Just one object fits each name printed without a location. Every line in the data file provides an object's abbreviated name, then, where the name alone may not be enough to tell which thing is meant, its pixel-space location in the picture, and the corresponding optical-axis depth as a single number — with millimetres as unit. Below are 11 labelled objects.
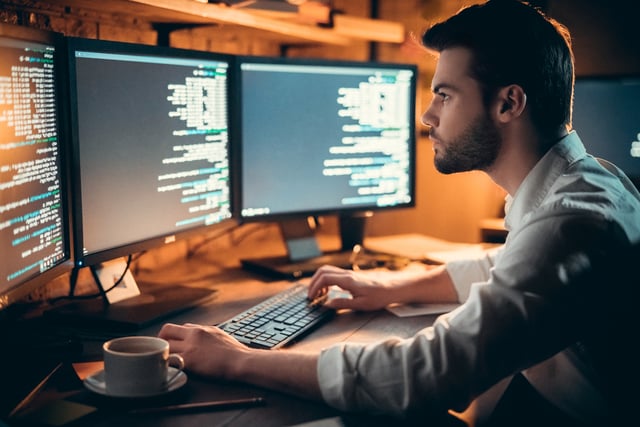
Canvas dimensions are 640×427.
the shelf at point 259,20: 1473
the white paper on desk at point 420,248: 1937
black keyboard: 1254
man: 984
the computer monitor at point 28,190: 1039
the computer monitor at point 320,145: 1786
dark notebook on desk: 1319
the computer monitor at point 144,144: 1305
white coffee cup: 984
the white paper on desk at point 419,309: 1486
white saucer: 987
